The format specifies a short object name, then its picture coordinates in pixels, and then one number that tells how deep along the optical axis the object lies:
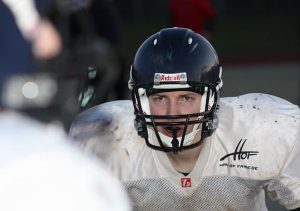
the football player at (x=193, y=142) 7.66
